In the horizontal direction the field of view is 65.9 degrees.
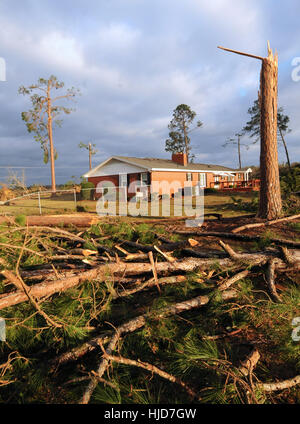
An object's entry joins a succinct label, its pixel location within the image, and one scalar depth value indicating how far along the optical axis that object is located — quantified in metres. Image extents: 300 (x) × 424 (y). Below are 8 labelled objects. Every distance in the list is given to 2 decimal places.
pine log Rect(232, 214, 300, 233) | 5.92
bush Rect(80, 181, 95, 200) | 25.48
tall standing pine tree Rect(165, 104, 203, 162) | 45.97
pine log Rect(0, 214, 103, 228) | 7.95
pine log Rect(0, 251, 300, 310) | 2.63
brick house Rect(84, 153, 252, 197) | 24.11
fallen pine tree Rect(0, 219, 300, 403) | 1.81
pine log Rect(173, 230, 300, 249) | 4.37
